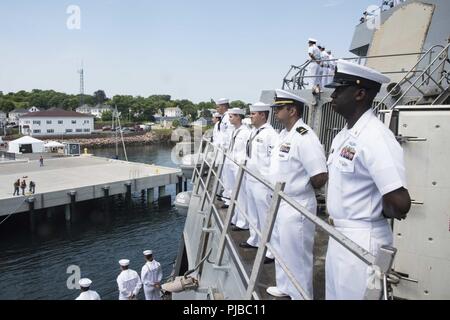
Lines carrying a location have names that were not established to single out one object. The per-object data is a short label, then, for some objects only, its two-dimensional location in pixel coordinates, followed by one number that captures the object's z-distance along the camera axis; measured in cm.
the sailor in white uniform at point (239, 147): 473
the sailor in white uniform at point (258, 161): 405
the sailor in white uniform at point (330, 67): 874
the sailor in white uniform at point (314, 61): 838
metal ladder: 499
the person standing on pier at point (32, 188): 2095
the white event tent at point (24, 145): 4196
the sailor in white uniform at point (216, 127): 719
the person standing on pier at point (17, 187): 2070
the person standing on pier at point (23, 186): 2075
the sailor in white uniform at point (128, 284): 744
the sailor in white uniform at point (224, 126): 684
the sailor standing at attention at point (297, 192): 283
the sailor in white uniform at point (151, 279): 806
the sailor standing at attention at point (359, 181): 196
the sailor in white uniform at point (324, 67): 863
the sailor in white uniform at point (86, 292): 642
